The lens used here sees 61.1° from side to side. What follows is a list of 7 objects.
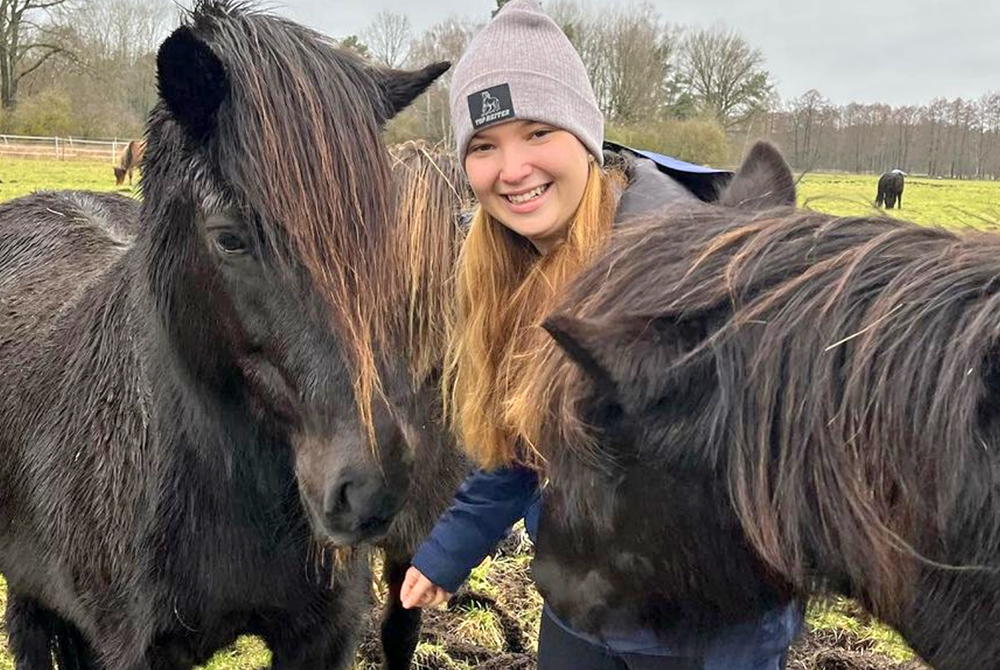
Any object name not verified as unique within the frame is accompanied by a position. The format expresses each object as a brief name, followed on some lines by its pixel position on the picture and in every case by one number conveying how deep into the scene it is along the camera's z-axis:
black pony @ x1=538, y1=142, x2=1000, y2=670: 1.21
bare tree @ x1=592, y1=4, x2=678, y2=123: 36.66
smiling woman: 2.03
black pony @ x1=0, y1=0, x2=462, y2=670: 1.82
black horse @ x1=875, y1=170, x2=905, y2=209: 30.78
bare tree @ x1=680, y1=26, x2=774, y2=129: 38.33
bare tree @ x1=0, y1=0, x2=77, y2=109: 34.78
